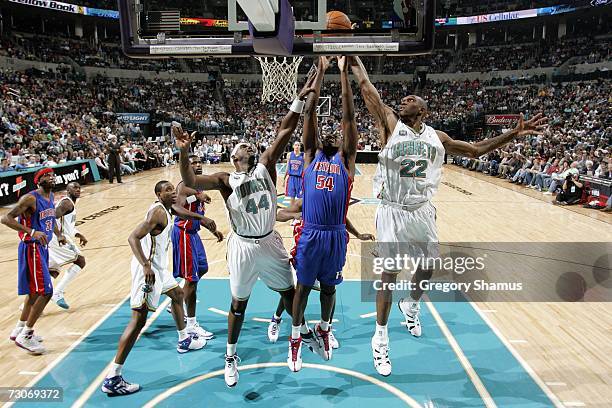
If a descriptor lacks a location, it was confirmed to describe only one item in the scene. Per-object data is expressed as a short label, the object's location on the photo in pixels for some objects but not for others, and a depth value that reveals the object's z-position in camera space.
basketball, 3.96
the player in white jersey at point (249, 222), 3.94
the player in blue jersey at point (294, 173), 8.73
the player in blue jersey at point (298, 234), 4.66
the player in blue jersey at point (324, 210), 4.06
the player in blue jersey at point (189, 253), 4.78
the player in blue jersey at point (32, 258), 4.58
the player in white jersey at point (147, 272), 3.83
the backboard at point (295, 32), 3.77
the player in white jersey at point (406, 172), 4.24
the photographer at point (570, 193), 13.27
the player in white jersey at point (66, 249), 5.58
